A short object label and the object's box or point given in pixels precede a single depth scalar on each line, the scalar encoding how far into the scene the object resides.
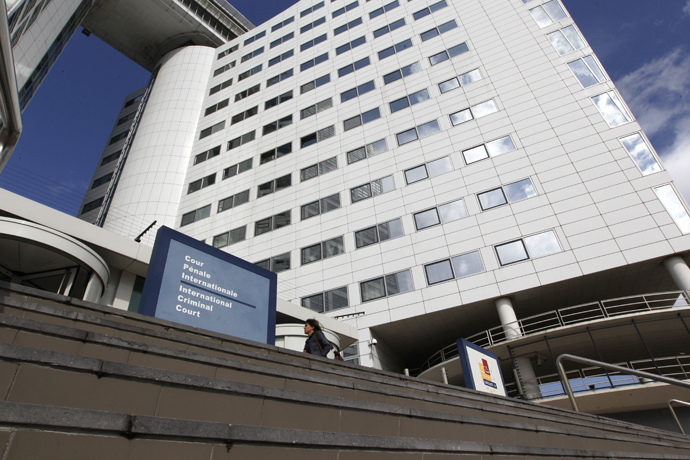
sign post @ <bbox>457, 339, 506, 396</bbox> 10.76
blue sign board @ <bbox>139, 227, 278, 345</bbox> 8.02
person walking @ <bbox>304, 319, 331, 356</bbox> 8.24
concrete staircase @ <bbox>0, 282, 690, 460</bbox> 2.35
